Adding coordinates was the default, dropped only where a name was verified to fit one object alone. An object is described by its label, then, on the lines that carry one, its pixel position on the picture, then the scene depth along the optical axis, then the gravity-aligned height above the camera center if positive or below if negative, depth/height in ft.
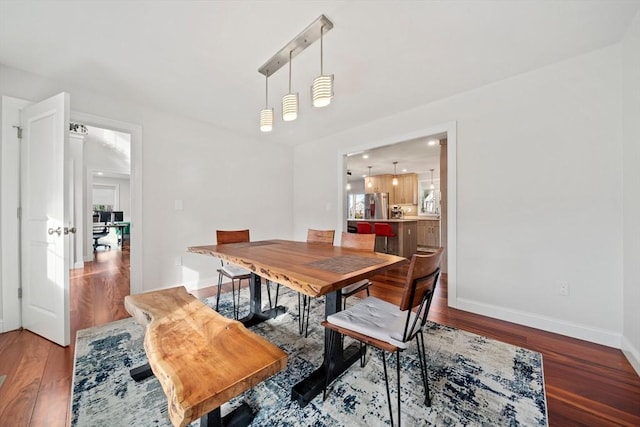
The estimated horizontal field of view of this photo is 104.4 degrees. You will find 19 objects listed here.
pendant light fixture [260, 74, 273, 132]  6.92 +2.65
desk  23.88 -1.31
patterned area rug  4.11 -3.38
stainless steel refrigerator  25.31 +0.76
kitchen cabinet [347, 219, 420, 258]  16.93 -1.82
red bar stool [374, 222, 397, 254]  16.33 -1.12
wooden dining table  3.91 -1.01
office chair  21.59 -1.52
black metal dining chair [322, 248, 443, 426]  3.74 -1.90
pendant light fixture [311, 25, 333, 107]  5.43 +2.72
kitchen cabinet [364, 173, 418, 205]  26.14 +2.75
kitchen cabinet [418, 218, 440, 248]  22.86 -1.83
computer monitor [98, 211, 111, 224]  26.48 -0.27
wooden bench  2.64 -1.89
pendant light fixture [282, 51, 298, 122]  6.16 +2.70
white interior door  6.48 -0.16
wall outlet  6.97 -2.11
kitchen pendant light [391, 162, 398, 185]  26.76 +3.69
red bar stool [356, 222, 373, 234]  16.86 -1.00
